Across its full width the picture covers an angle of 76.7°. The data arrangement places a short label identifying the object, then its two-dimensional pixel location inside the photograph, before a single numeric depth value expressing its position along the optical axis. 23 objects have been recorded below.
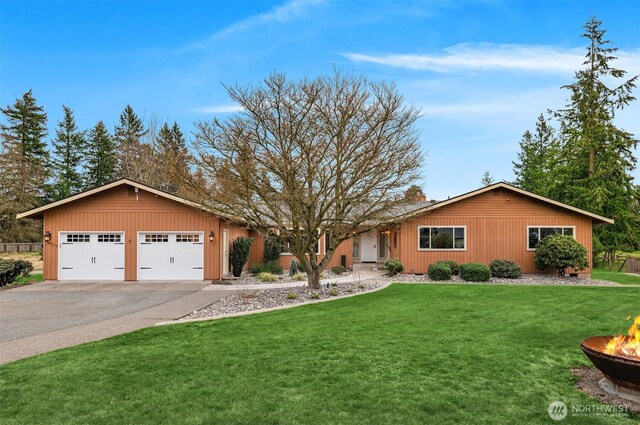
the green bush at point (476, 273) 16.03
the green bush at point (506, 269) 16.94
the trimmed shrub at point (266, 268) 19.66
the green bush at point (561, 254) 16.59
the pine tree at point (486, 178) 54.03
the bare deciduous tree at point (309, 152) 12.23
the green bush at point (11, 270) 14.94
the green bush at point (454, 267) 17.61
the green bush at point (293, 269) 18.73
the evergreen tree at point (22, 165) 34.75
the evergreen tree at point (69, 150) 46.41
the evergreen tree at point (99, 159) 47.28
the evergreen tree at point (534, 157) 37.33
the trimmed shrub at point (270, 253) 21.23
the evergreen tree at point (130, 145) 33.05
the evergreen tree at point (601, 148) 26.33
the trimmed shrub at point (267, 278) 16.77
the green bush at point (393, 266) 18.22
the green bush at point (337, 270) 20.12
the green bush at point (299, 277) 17.22
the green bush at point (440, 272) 16.56
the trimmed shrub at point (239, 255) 18.34
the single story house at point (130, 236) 16.77
